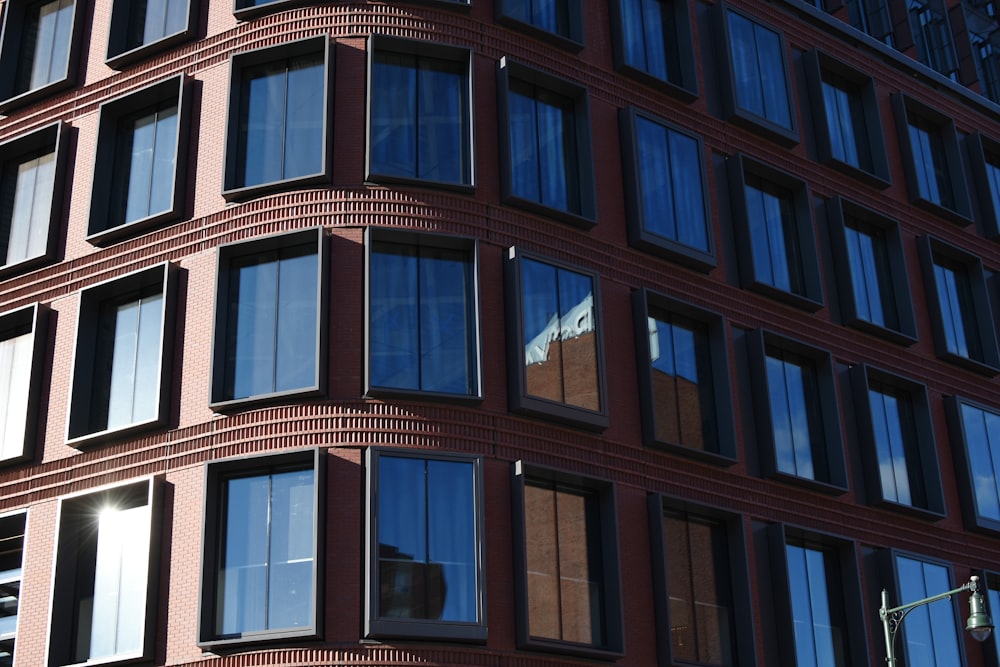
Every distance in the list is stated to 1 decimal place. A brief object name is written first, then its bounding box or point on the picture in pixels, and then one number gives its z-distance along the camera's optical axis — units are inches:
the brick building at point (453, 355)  1091.3
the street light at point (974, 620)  1057.5
